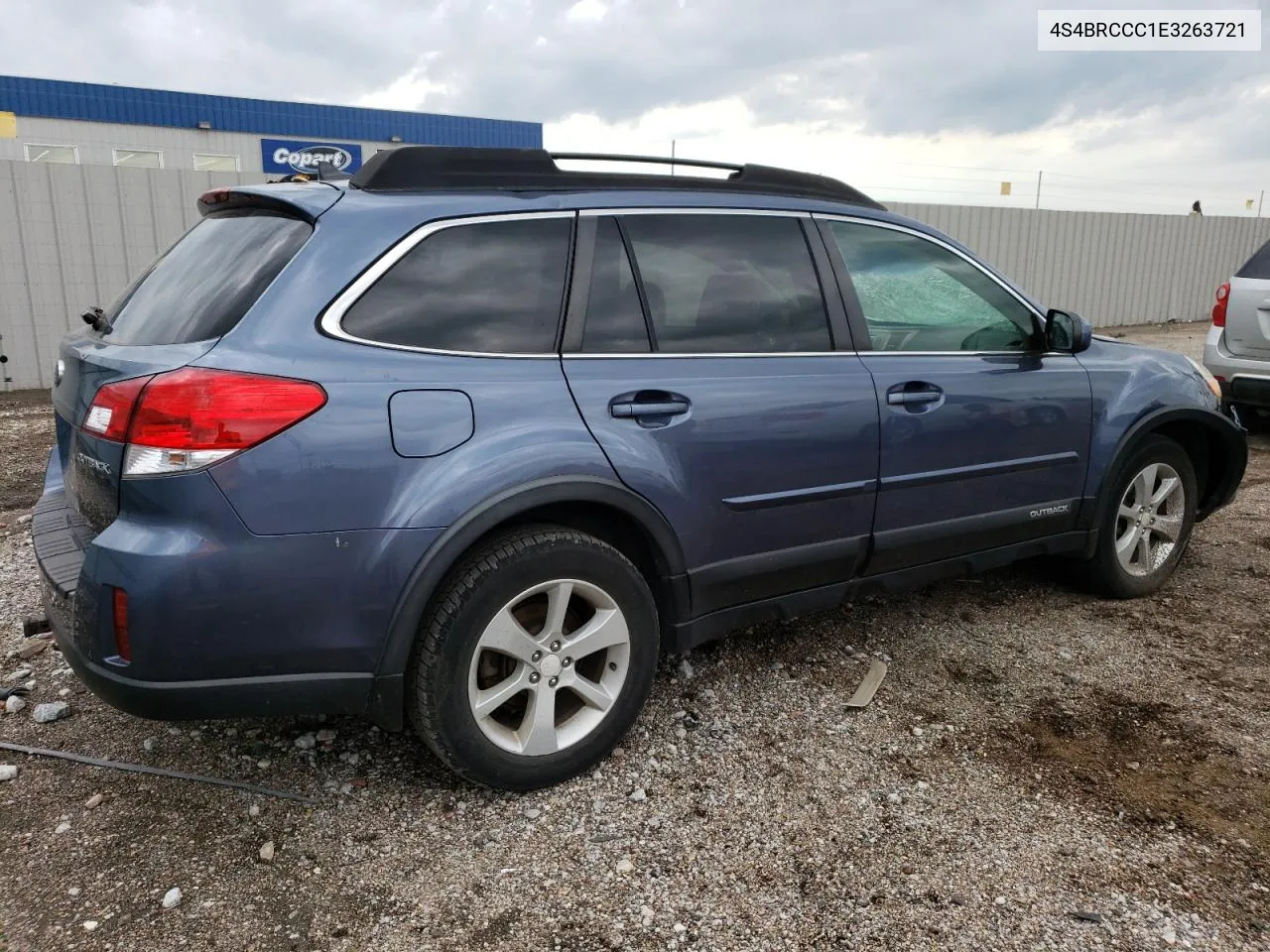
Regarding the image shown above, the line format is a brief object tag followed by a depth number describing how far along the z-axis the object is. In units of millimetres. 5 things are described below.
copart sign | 22219
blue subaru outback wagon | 2221
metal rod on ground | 2730
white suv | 6898
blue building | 21328
